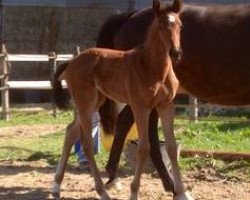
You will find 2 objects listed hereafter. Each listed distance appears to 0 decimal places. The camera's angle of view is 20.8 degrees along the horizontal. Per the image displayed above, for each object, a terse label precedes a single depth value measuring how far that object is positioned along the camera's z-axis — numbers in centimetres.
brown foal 537
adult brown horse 671
